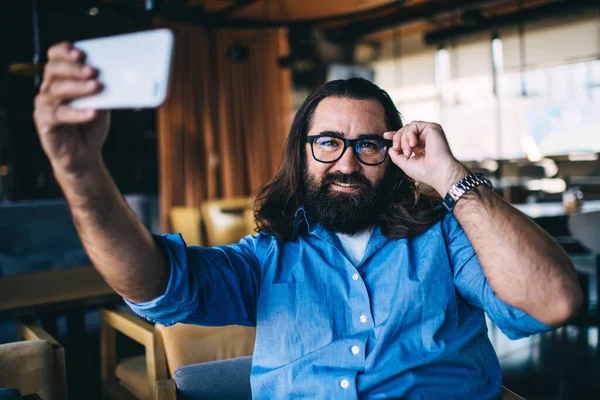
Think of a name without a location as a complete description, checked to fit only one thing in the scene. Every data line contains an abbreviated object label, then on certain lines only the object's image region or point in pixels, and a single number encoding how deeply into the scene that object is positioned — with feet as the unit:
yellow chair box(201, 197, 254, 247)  18.73
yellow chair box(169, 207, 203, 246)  18.98
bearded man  3.53
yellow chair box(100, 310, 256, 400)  5.59
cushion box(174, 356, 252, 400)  4.76
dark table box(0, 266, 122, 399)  6.75
